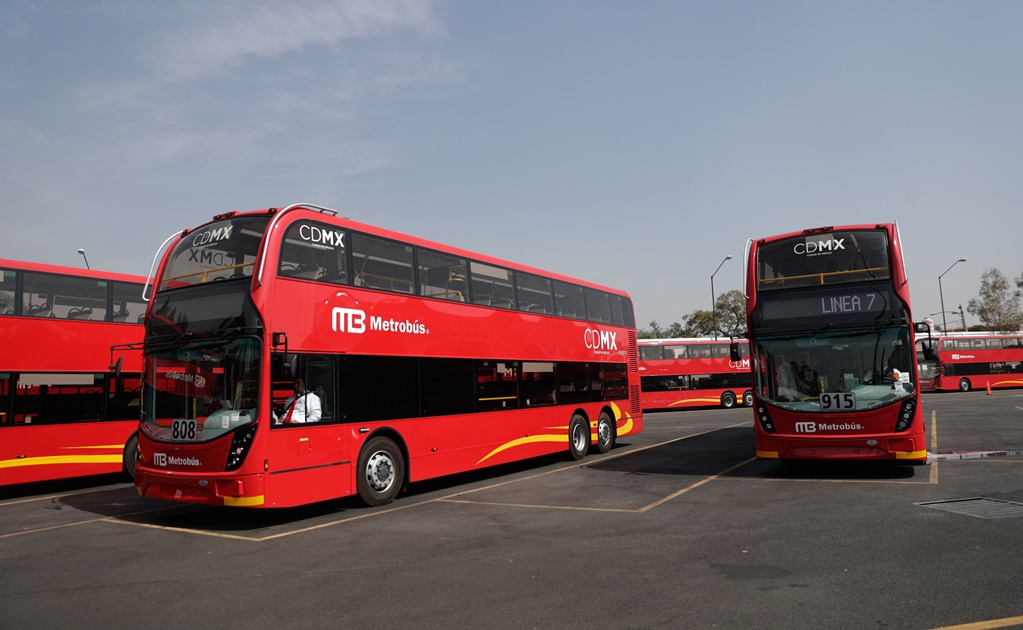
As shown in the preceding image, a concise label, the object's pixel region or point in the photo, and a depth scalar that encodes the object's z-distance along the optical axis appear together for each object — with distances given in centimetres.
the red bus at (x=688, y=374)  3772
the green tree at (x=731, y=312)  7700
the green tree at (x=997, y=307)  7894
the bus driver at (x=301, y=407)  931
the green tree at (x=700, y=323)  8262
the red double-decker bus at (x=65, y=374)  1242
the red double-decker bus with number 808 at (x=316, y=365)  905
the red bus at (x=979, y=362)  4594
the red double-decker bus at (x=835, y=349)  1101
